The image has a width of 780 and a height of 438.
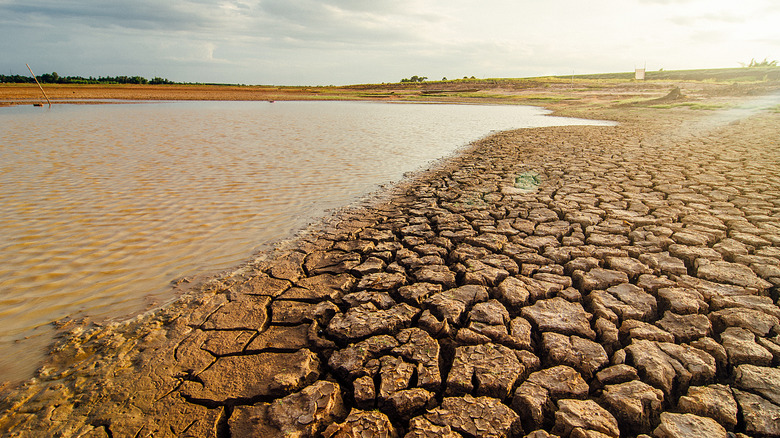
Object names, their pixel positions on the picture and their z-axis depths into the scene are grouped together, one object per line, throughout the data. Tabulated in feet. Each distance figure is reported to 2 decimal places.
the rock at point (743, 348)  5.56
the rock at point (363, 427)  4.64
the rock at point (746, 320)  6.27
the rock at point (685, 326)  6.18
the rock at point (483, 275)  8.26
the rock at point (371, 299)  7.56
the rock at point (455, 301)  7.07
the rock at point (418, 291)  7.64
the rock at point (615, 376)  5.33
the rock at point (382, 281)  8.30
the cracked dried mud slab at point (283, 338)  6.61
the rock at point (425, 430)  4.56
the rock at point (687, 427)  4.41
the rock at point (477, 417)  4.60
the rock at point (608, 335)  6.14
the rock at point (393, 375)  5.26
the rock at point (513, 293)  7.36
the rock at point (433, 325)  6.57
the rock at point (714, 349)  5.58
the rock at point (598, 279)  7.85
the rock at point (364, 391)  5.15
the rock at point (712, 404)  4.64
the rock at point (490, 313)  6.82
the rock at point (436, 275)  8.36
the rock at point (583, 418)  4.53
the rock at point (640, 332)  6.12
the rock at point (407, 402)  4.98
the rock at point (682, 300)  6.84
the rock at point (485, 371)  5.26
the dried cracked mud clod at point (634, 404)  4.68
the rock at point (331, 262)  9.55
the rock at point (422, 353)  5.45
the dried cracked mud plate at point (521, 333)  6.16
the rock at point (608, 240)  9.79
